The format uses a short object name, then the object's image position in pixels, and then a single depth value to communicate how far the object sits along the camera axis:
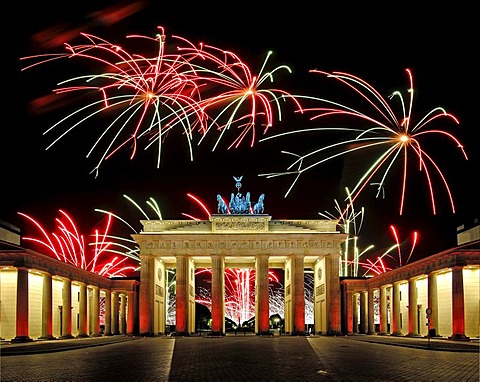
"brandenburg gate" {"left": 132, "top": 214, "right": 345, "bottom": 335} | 79.69
